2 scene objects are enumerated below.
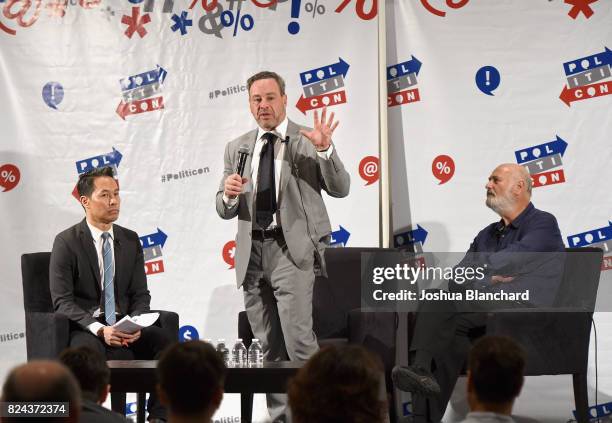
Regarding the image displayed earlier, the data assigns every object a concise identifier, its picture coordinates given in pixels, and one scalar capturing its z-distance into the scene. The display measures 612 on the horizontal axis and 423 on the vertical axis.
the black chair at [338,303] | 9.38
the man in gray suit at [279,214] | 8.41
